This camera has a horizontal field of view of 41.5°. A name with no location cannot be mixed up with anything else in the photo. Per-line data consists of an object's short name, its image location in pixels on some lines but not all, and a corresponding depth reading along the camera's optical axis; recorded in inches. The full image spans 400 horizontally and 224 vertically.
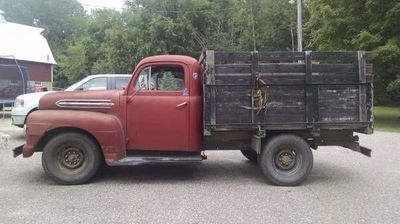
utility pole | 1080.8
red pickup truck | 348.8
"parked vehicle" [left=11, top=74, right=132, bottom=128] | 565.9
